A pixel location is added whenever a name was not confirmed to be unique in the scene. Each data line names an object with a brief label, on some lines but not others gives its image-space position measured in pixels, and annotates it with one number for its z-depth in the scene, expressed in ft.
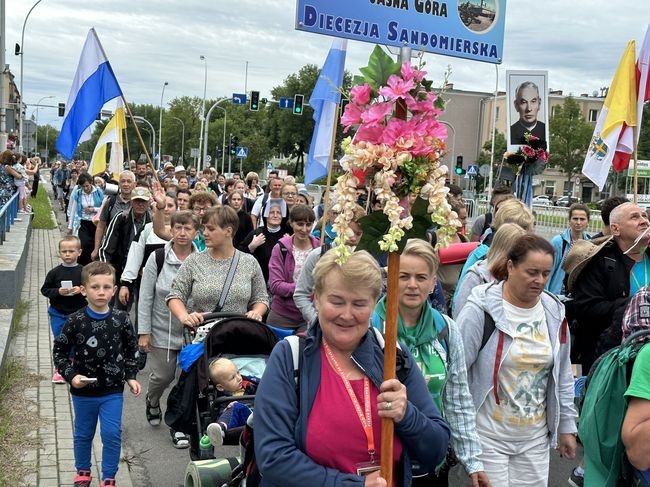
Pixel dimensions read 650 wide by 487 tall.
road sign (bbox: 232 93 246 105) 133.08
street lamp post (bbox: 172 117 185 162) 295.69
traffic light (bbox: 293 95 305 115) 105.70
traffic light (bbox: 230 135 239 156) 183.87
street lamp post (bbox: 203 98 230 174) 255.62
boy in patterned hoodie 16.67
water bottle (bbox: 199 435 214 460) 15.20
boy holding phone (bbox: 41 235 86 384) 23.31
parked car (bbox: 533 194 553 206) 205.77
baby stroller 15.90
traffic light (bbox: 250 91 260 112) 129.60
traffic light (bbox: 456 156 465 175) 149.13
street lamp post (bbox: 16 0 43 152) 110.27
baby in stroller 14.19
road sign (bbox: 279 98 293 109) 133.38
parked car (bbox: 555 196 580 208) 219.73
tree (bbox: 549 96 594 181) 202.52
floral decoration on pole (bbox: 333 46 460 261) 8.71
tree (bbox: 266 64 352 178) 250.57
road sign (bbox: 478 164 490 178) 134.92
